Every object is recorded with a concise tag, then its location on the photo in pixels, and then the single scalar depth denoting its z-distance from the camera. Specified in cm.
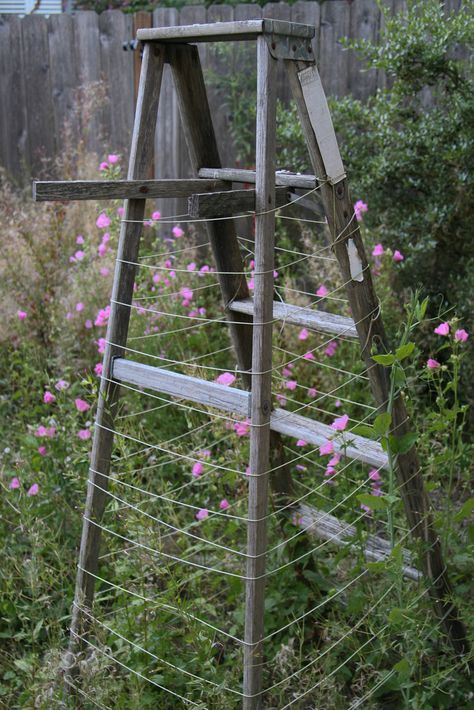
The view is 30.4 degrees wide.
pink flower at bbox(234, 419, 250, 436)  265
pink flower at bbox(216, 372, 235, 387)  256
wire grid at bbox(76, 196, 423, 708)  229
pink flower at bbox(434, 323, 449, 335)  250
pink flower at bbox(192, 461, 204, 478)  271
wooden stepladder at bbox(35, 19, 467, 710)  187
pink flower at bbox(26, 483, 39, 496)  282
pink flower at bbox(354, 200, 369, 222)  376
